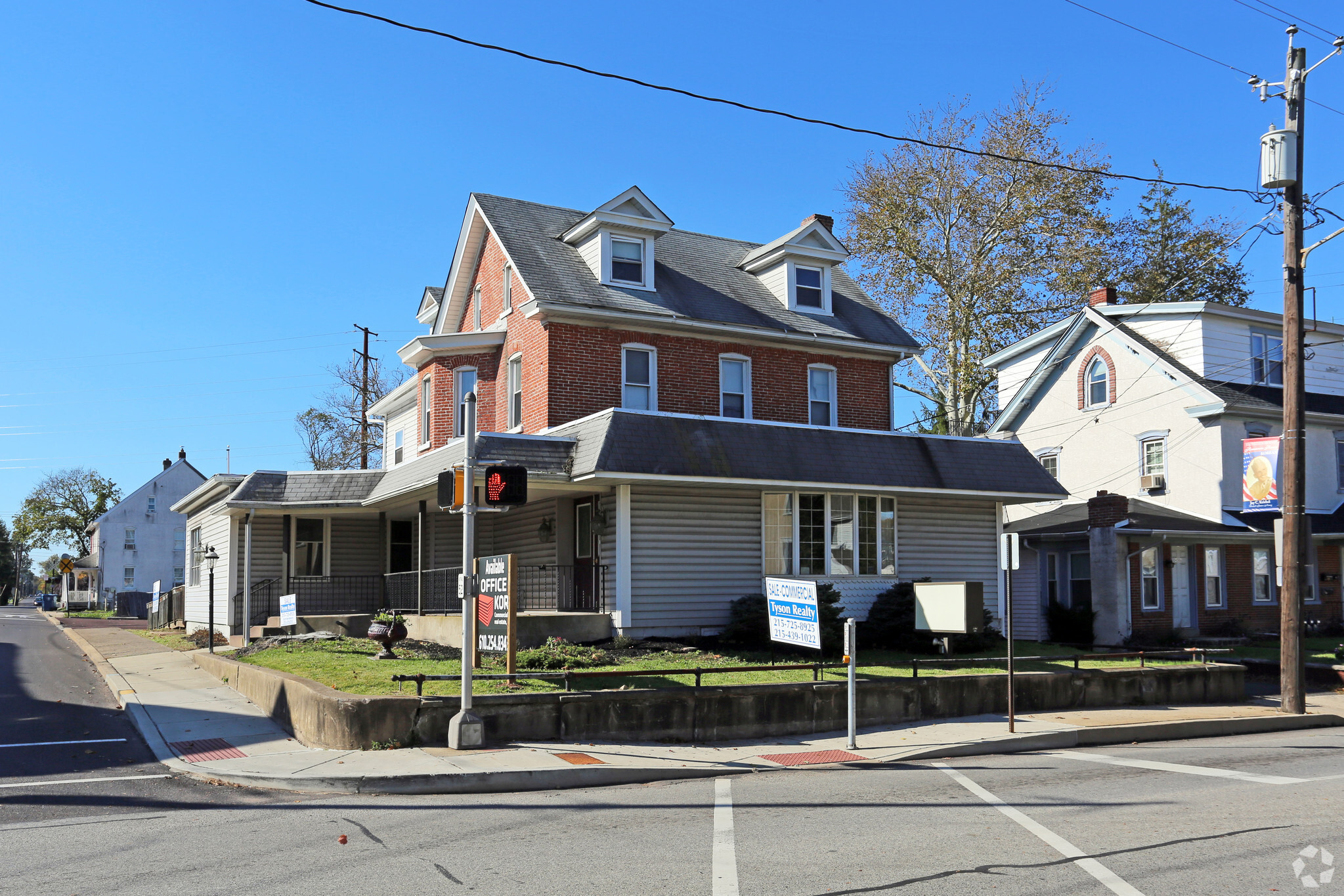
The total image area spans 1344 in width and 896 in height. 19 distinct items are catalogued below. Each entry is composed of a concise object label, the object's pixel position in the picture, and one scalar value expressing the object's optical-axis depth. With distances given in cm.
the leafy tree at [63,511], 10262
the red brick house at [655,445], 1908
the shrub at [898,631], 2008
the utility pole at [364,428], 4634
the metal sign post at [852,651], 1315
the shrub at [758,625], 1873
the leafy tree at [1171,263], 4169
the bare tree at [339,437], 5541
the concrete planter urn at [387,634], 1661
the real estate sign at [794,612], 1382
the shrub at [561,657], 1520
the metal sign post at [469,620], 1181
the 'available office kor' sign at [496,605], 1362
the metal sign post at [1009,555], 1355
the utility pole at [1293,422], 1723
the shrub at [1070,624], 2603
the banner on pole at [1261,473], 2023
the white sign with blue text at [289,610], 1895
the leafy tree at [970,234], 3625
